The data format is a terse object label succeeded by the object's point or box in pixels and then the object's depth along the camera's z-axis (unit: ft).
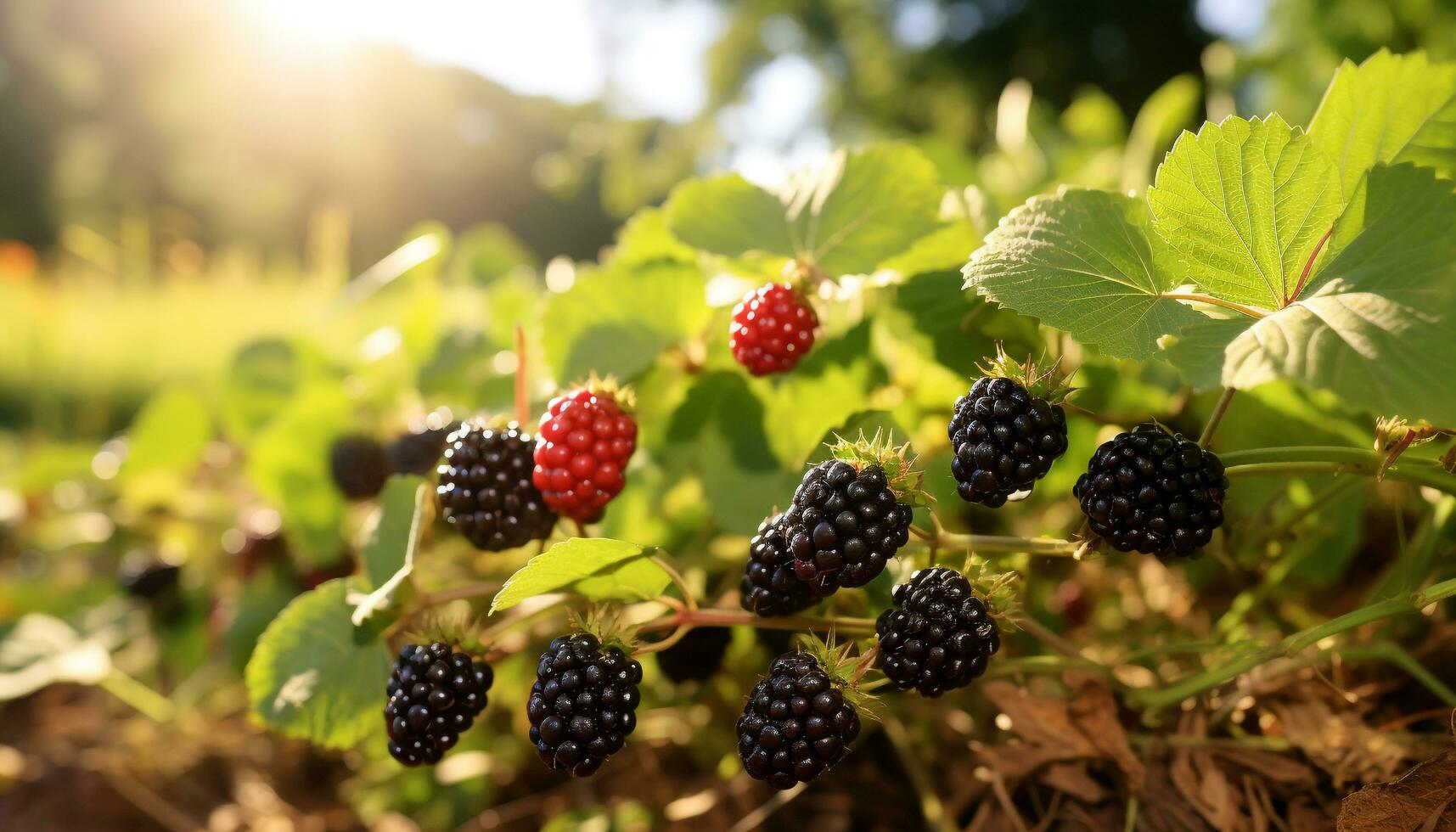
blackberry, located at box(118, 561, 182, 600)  1.42
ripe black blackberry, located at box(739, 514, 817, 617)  0.74
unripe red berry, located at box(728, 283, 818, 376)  0.85
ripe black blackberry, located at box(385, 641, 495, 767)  0.78
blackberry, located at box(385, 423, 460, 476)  1.07
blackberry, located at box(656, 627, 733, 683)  0.93
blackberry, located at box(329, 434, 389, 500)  1.18
